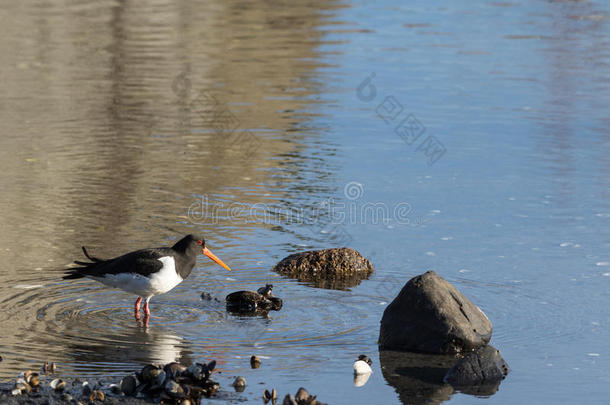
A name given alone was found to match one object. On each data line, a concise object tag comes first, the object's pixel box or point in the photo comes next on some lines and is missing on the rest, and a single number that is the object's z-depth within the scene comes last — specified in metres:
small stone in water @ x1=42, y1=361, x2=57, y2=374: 19.11
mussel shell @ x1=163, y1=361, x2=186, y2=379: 18.06
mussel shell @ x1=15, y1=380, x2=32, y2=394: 17.53
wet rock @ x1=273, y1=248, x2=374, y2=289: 26.11
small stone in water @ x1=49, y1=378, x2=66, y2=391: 17.86
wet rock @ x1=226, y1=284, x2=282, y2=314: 23.19
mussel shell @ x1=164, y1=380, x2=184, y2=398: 17.61
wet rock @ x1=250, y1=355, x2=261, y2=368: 19.89
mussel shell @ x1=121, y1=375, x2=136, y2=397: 17.83
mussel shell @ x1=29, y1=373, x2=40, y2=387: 17.86
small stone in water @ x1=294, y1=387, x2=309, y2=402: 17.45
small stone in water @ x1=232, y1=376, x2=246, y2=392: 18.66
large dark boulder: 20.98
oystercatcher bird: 22.58
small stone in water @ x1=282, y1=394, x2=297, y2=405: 17.17
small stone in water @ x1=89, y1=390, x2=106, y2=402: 17.44
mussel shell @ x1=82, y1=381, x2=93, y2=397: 17.67
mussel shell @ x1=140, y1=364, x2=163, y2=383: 17.98
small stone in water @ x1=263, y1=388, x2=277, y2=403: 18.02
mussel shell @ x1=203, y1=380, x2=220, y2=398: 18.27
